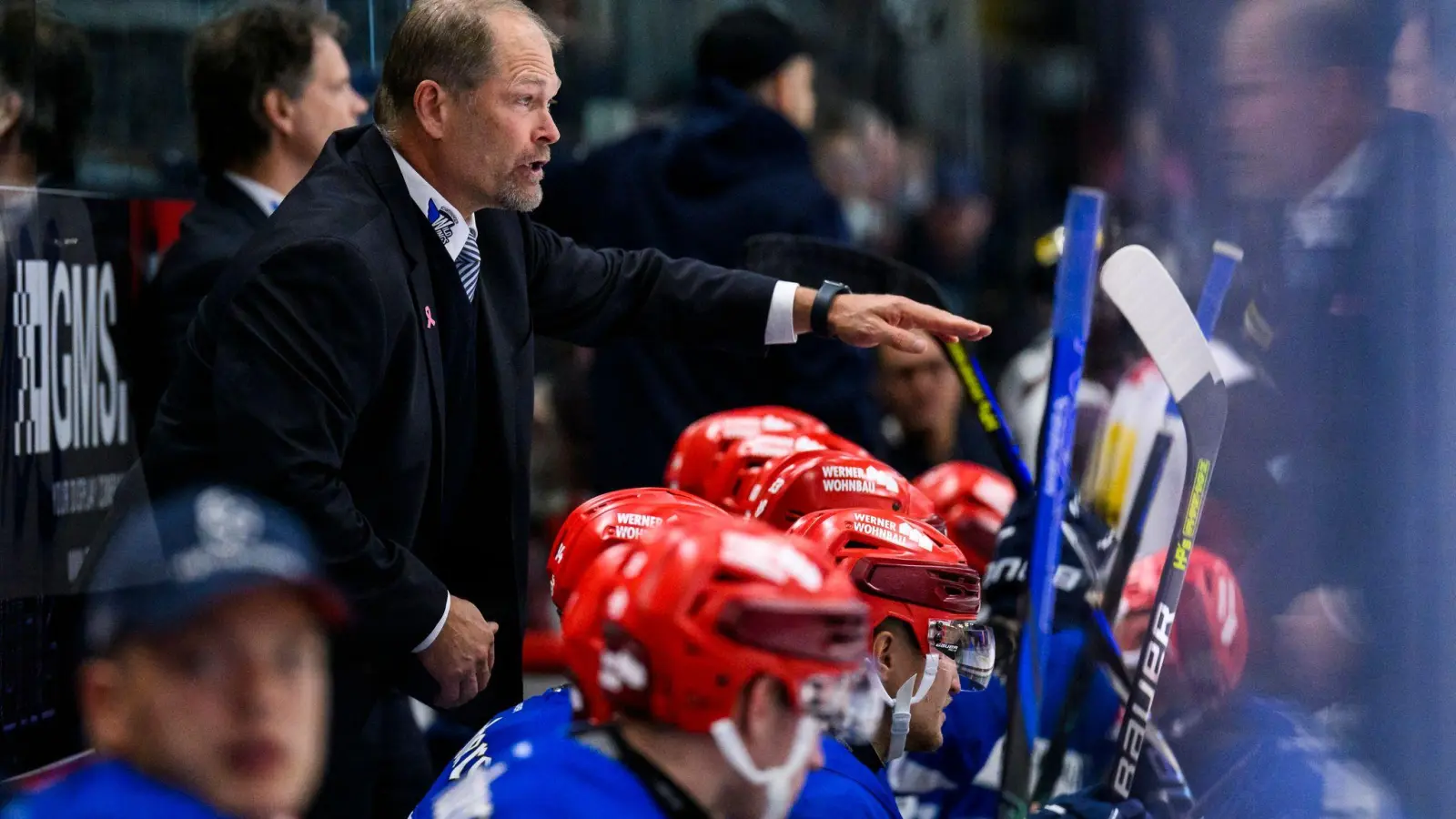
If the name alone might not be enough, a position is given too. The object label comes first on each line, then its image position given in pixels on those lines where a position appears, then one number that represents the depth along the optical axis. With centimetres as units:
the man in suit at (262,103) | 700
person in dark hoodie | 835
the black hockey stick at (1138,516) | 637
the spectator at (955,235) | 1391
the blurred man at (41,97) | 590
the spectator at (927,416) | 952
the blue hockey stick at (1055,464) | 620
